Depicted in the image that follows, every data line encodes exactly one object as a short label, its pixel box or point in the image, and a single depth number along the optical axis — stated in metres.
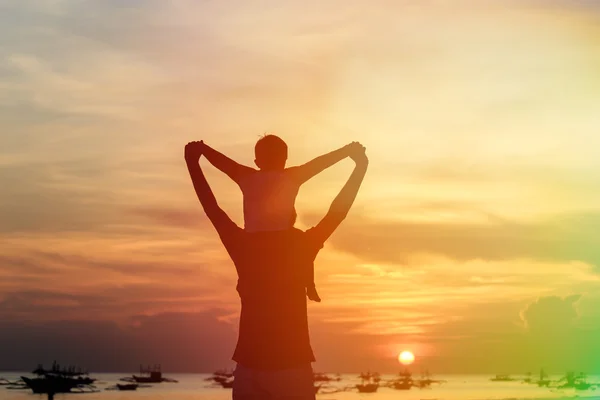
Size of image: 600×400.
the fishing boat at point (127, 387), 128.98
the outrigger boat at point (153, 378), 131.35
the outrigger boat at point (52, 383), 84.06
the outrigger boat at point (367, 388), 120.90
